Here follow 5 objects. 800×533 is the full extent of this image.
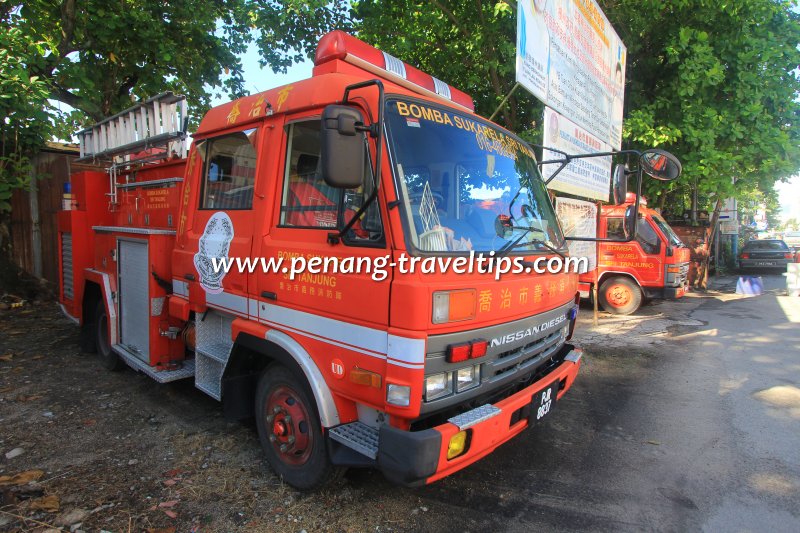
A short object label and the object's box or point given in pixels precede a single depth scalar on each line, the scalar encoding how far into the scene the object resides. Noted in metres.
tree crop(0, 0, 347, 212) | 6.76
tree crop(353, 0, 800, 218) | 8.99
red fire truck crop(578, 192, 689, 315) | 9.00
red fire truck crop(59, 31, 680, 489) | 2.24
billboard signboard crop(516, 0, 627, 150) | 5.31
